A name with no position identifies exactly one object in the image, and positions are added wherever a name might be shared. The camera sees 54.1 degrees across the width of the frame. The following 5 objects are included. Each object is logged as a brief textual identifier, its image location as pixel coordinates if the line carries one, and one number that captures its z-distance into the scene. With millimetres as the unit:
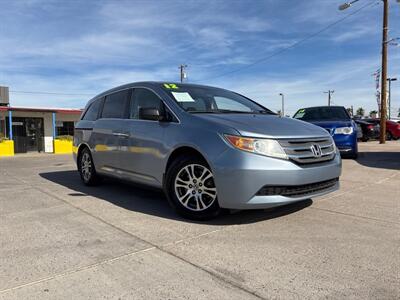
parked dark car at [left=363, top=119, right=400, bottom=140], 21172
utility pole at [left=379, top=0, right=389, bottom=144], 18266
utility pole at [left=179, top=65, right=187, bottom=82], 44031
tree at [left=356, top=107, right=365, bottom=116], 110631
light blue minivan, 3961
